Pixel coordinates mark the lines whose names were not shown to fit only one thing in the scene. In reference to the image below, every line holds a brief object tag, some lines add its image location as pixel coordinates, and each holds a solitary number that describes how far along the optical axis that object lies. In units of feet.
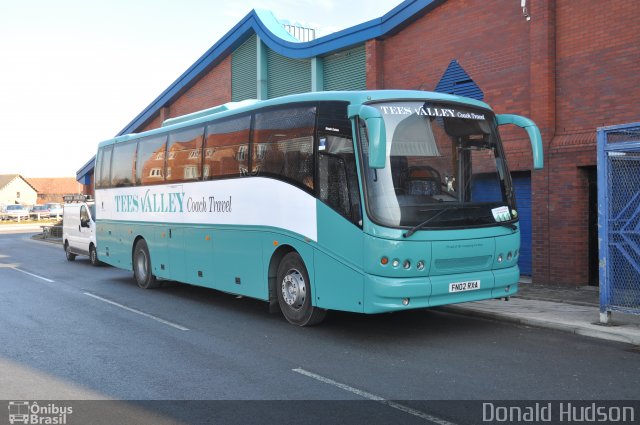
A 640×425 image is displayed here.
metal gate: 28.35
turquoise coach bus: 26.23
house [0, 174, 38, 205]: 363.97
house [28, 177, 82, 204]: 387.96
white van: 68.64
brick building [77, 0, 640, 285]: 39.55
